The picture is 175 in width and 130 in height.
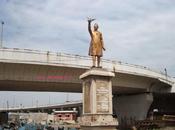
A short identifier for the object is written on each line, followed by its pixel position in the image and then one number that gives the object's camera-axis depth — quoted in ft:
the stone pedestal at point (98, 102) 62.61
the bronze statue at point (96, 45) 66.95
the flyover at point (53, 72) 127.85
